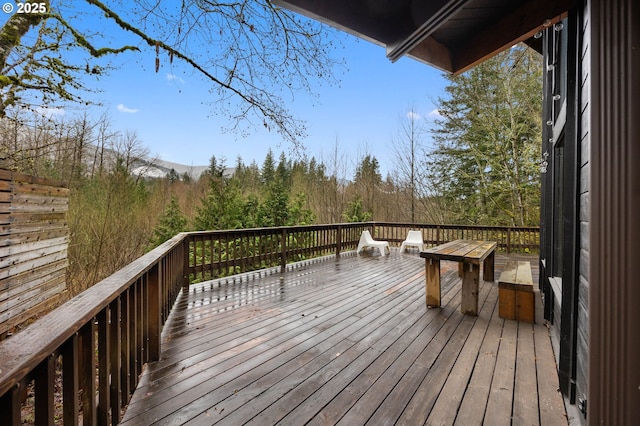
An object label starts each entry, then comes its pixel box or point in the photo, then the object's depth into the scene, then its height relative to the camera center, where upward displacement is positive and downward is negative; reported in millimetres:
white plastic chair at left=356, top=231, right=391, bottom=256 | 7410 -785
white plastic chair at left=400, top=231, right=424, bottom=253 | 7512 -682
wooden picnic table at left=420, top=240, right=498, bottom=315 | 3314 -656
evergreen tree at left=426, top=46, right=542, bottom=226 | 8984 +2570
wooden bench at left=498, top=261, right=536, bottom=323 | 3143 -932
